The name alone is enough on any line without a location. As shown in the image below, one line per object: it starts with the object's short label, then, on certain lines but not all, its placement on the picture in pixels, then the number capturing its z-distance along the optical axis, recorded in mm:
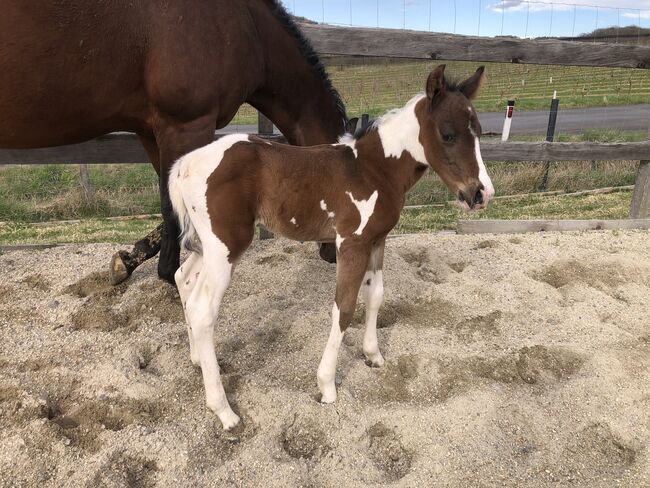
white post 6721
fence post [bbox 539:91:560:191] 7184
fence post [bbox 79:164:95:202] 6433
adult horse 2631
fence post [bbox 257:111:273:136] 4477
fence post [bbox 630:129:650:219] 5331
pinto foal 2336
